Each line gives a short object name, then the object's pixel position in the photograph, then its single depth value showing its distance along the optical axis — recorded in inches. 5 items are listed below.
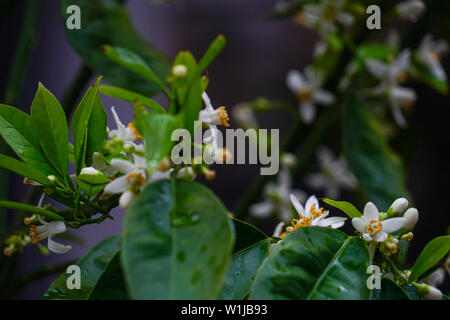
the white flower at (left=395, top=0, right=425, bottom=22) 33.5
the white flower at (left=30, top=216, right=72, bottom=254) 23.2
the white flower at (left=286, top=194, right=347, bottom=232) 23.7
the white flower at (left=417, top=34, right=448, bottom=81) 37.2
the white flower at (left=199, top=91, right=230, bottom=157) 23.2
